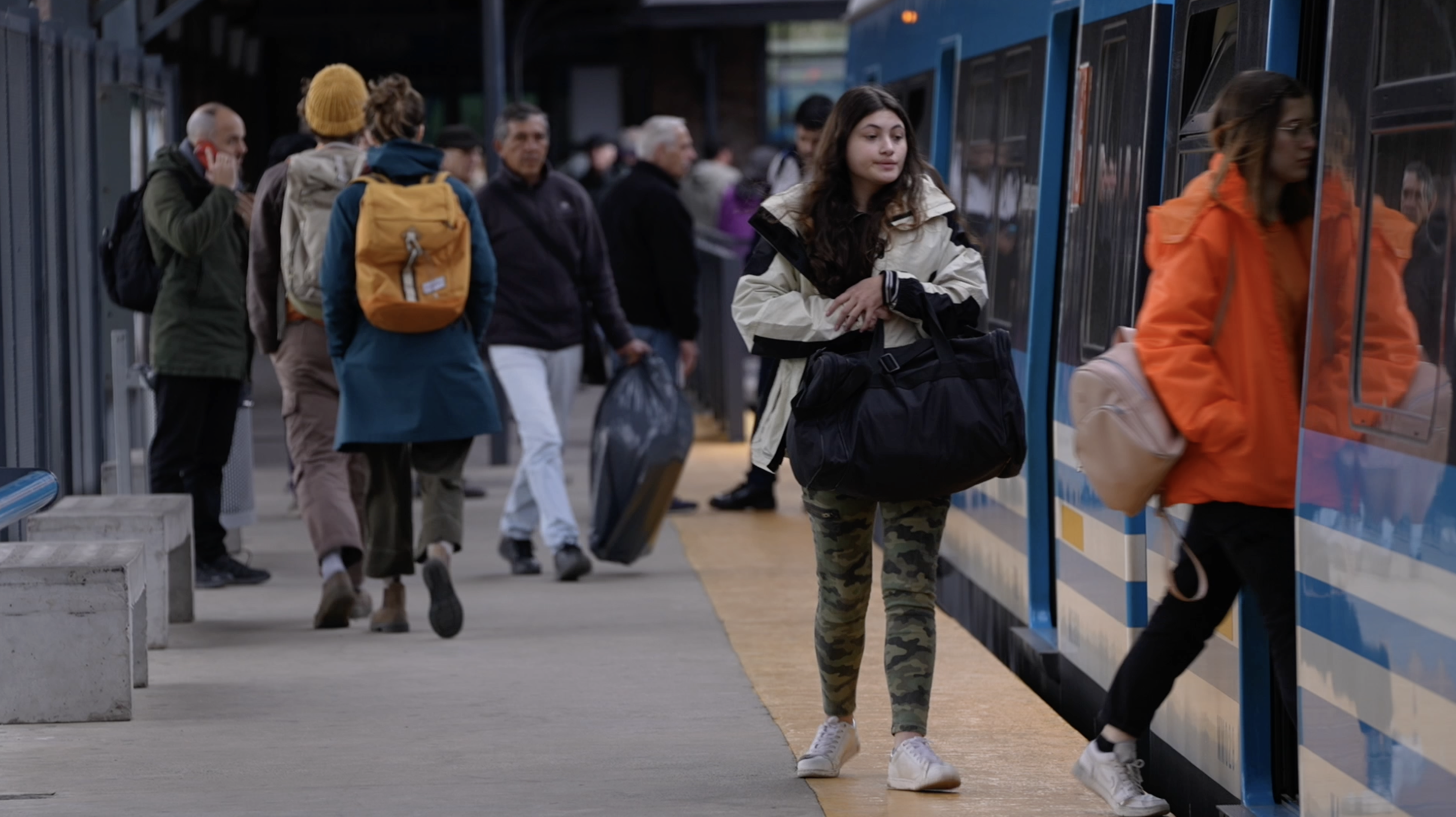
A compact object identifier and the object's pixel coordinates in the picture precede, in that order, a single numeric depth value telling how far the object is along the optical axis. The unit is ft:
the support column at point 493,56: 87.56
